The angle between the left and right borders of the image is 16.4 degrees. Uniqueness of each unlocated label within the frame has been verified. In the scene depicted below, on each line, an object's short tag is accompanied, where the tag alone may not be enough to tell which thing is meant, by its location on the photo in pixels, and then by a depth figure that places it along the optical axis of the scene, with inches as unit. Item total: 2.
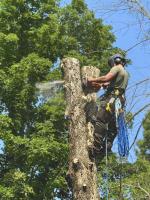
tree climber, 232.4
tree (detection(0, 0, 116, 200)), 600.7
